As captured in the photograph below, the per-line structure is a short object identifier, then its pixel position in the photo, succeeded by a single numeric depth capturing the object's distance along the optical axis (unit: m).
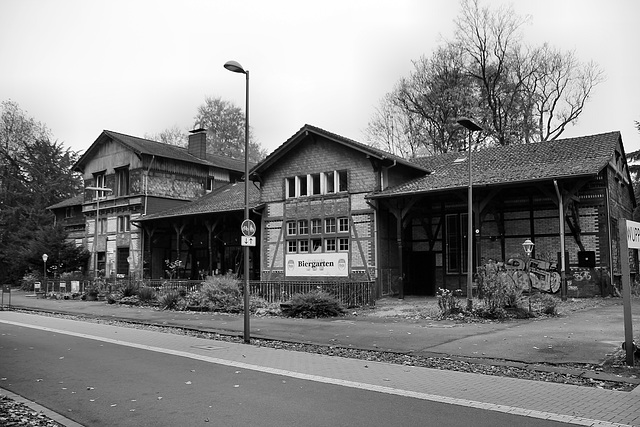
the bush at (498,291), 16.52
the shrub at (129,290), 26.92
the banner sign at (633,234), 9.55
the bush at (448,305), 17.33
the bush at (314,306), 18.53
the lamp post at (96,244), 38.99
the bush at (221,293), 21.78
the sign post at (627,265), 9.23
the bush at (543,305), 16.84
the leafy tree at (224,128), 58.12
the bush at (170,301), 23.28
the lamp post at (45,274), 34.02
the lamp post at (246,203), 13.29
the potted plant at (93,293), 29.45
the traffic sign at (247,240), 13.68
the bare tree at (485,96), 39.35
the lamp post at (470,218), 17.34
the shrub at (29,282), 41.56
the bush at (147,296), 25.41
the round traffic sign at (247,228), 13.81
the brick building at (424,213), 22.62
